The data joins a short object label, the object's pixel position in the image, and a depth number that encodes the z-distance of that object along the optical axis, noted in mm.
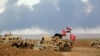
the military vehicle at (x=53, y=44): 52000
